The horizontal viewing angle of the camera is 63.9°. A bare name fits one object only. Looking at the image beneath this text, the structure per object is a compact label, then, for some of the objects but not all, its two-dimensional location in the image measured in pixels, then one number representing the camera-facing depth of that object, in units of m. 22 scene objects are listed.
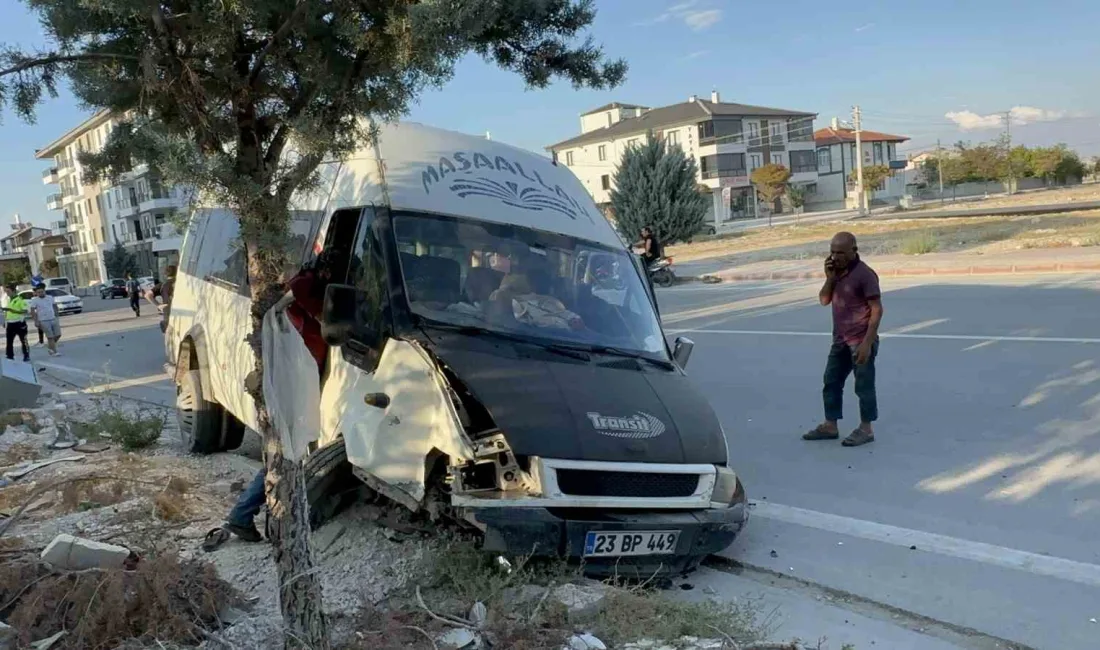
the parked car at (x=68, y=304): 40.94
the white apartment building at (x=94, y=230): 73.86
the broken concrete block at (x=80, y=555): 4.09
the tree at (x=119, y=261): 70.56
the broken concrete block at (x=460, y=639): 3.67
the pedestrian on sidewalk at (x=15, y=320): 16.80
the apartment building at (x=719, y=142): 79.19
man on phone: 6.76
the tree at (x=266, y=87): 3.04
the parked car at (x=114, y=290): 56.06
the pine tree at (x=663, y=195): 28.77
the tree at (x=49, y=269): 93.81
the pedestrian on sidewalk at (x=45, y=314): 17.45
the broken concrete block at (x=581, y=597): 4.02
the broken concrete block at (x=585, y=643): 3.65
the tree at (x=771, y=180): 74.50
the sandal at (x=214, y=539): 4.97
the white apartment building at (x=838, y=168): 88.50
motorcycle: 23.50
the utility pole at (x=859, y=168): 60.28
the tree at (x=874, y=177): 70.81
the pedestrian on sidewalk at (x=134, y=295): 29.70
